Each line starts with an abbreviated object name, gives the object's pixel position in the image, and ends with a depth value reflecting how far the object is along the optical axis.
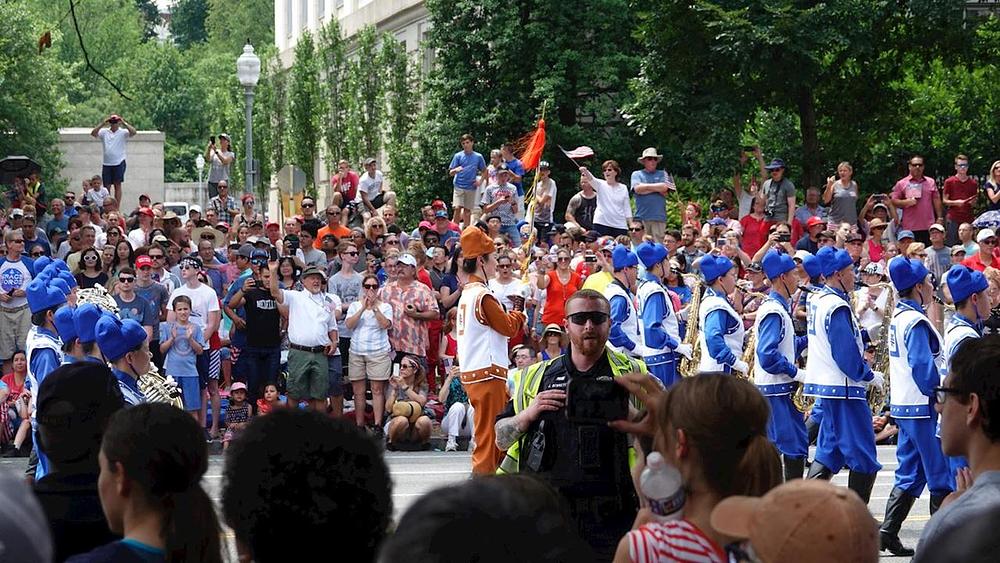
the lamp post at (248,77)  26.31
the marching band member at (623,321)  14.94
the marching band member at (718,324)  12.61
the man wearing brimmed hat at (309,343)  16.50
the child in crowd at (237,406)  16.45
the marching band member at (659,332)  14.75
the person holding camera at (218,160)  27.92
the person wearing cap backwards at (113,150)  26.92
